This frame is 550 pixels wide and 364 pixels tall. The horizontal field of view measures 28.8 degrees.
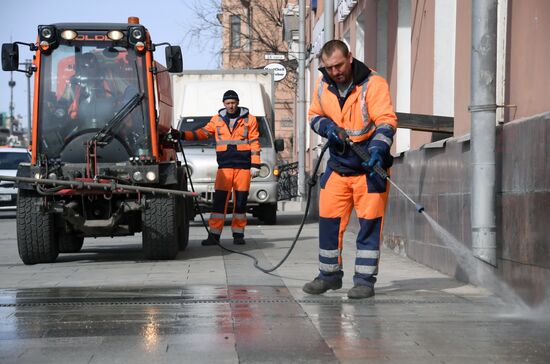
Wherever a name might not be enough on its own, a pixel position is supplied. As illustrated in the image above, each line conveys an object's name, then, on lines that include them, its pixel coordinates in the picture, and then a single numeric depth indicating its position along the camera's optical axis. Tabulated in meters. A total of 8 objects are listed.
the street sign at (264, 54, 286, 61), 23.80
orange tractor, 11.16
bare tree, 39.69
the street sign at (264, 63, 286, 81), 25.48
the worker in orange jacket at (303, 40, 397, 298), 7.96
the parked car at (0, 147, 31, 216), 26.03
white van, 18.59
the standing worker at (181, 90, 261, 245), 14.03
